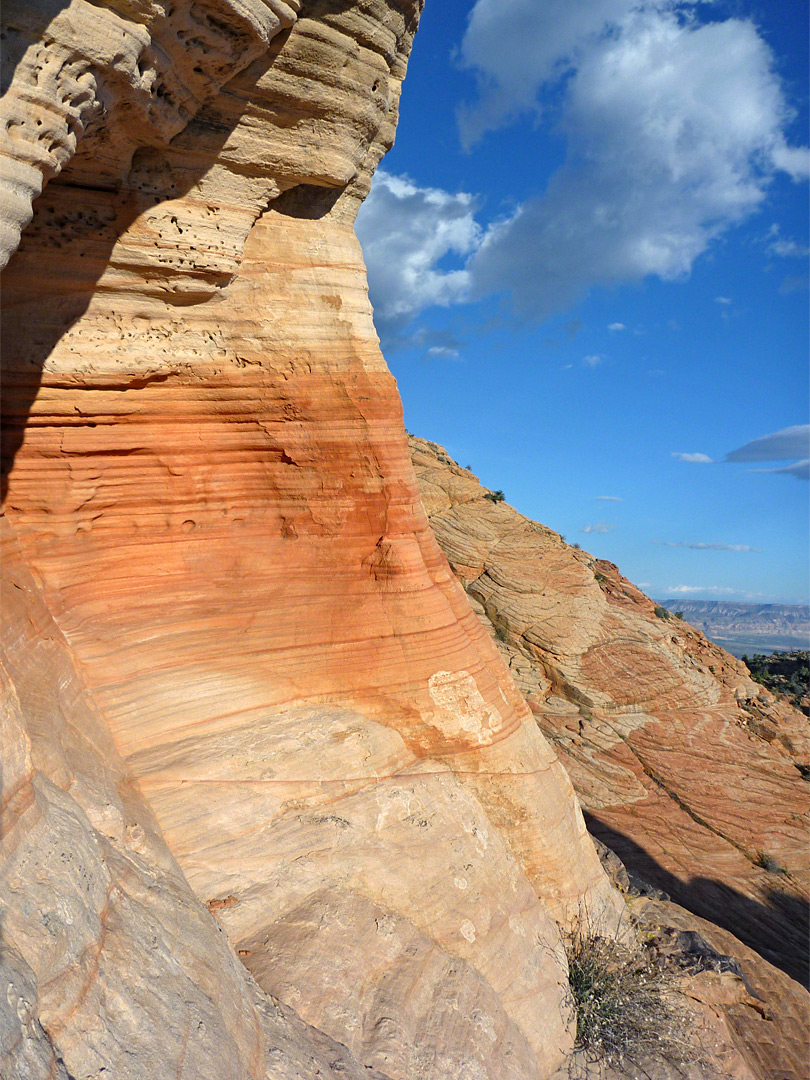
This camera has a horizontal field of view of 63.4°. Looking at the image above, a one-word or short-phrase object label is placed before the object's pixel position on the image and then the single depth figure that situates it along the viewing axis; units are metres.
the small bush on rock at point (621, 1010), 7.06
